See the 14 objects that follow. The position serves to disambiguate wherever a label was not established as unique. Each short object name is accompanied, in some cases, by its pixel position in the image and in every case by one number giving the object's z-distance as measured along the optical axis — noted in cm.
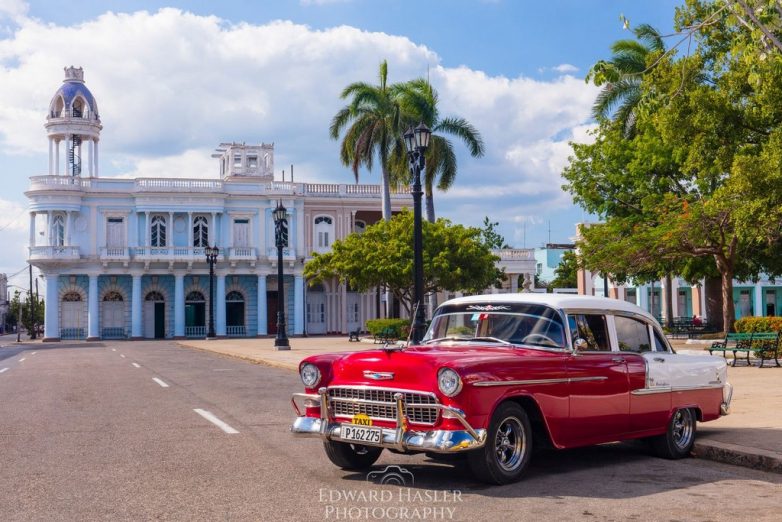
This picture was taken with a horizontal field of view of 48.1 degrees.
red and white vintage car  694
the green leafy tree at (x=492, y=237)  7585
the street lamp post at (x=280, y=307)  3419
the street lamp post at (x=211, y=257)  4901
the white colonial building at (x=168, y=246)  5744
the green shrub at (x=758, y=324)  2497
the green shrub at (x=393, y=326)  3634
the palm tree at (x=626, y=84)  3603
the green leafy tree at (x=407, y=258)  3759
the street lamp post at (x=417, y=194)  1905
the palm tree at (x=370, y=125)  4000
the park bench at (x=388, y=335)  3569
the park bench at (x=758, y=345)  1970
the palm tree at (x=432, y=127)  3961
